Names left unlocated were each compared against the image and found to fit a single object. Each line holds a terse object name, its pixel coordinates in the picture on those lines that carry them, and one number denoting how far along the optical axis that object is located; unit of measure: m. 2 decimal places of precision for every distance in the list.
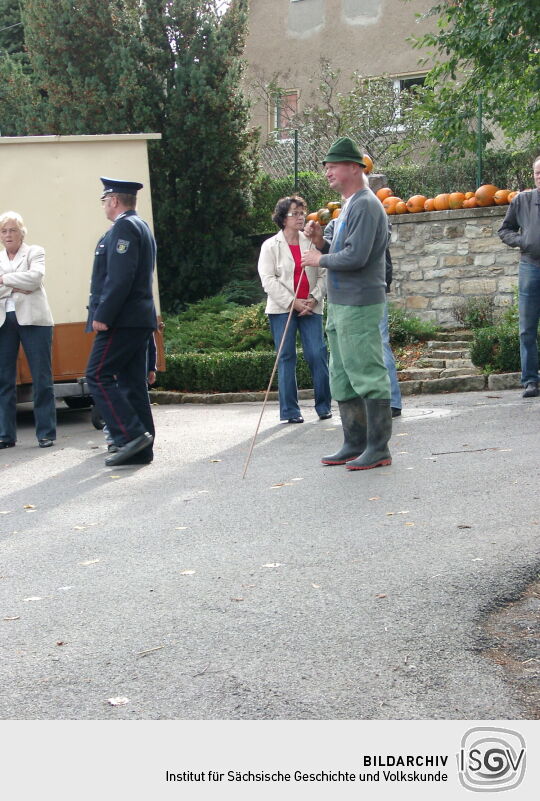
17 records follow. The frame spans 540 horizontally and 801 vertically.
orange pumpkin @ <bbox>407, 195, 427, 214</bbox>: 16.08
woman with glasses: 10.36
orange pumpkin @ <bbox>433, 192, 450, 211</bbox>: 15.95
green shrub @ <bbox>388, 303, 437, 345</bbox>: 14.85
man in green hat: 7.46
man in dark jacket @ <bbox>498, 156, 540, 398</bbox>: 10.82
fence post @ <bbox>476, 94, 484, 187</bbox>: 17.36
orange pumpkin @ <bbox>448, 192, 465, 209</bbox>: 15.92
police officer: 8.47
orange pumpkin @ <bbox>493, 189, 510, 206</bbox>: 15.54
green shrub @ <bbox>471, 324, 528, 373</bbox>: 12.43
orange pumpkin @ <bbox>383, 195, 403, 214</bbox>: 16.25
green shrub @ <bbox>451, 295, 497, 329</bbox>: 15.09
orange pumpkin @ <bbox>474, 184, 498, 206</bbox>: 15.67
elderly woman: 9.83
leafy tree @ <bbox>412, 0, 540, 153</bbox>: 13.41
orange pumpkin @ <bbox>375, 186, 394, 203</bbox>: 17.12
